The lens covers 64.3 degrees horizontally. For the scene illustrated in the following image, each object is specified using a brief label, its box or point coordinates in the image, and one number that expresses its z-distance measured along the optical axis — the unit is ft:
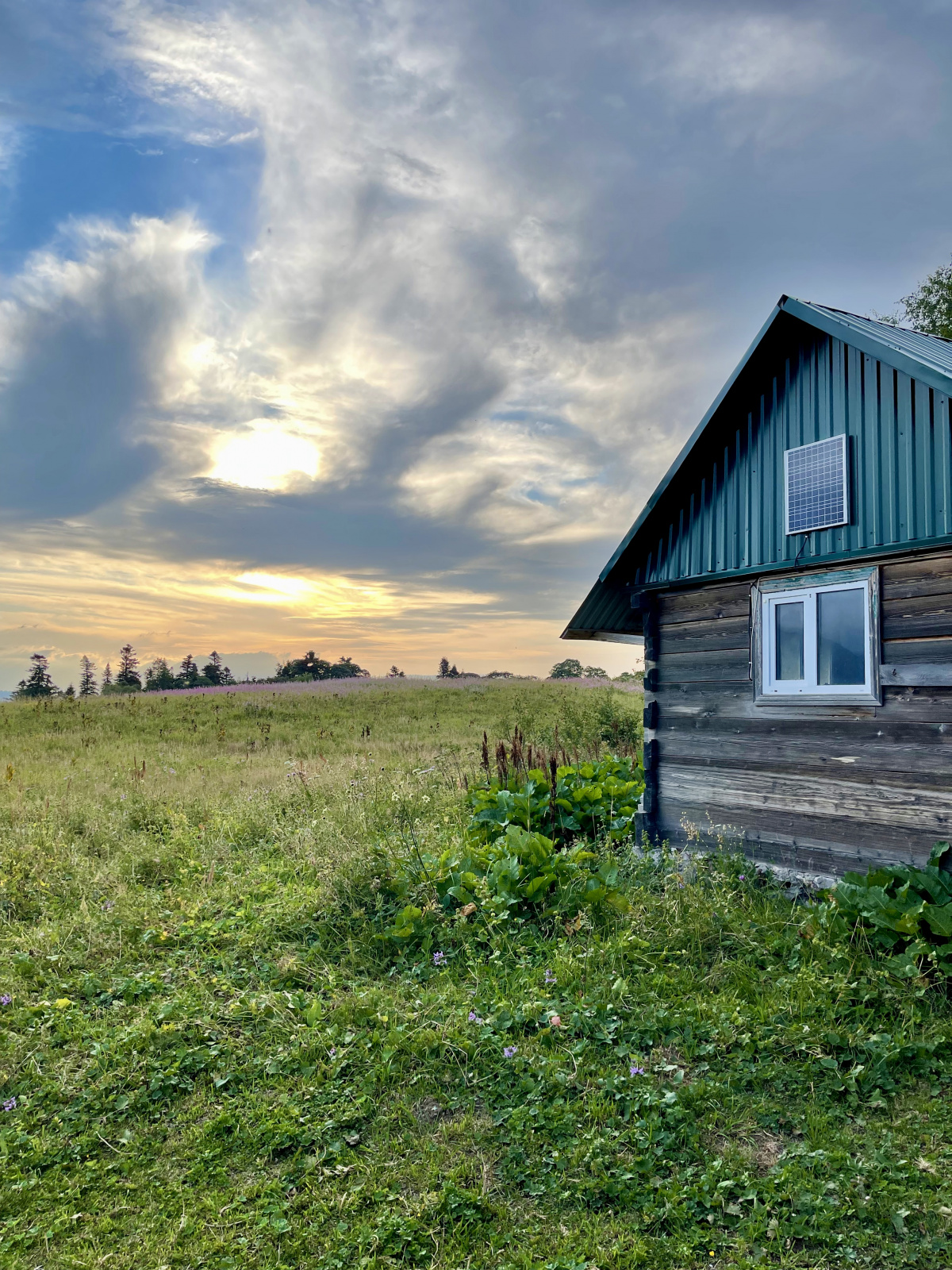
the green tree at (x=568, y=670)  161.17
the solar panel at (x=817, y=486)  24.89
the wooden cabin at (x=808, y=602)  23.20
